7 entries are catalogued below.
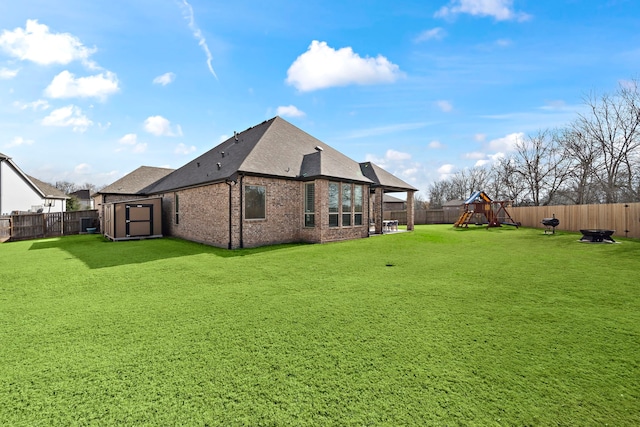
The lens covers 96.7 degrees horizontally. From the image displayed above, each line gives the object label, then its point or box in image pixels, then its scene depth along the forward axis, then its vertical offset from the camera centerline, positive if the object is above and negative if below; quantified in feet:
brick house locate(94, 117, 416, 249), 38.63 +2.61
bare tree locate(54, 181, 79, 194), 210.18 +21.12
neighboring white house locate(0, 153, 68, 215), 75.61 +6.61
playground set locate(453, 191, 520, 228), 75.82 -0.22
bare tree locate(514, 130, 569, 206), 102.73 +15.33
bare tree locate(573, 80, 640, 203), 75.00 +20.71
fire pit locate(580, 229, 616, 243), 40.57 -3.91
